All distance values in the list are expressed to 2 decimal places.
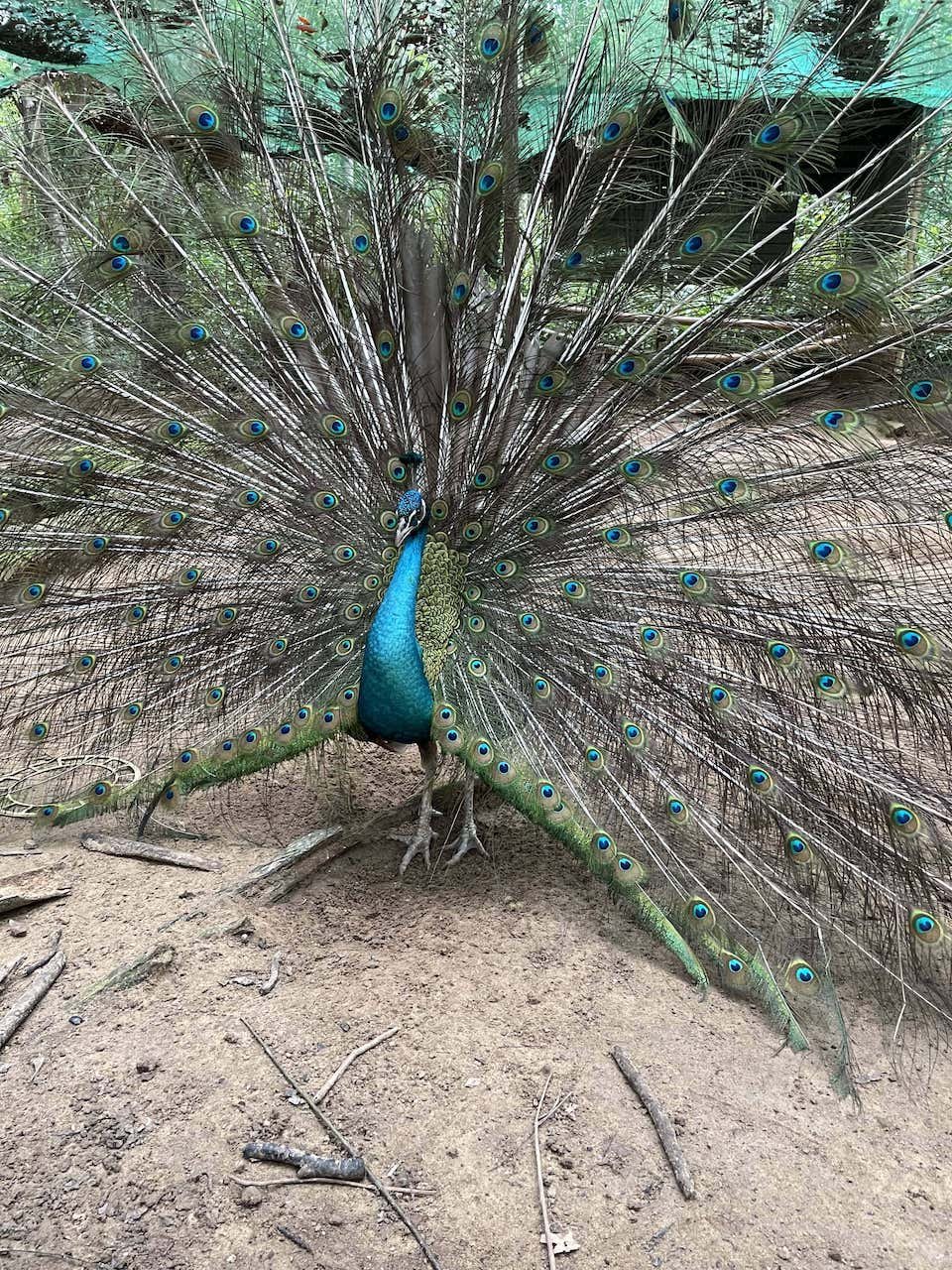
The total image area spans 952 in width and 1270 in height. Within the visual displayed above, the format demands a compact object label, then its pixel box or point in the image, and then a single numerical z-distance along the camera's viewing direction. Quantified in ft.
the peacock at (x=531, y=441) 8.51
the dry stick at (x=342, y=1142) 6.02
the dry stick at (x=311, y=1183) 6.40
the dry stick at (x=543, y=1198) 6.08
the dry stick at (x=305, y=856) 10.16
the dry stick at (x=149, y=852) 10.73
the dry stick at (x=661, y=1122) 6.68
